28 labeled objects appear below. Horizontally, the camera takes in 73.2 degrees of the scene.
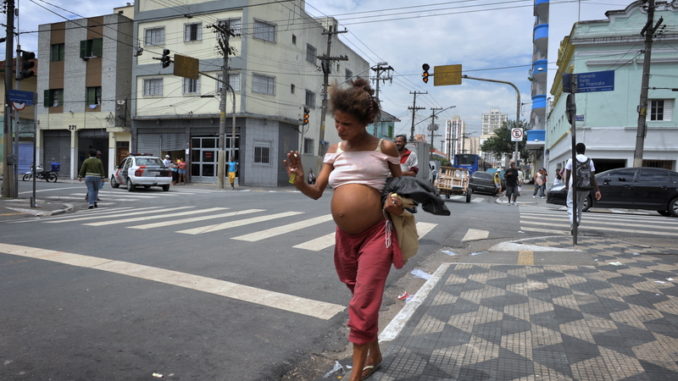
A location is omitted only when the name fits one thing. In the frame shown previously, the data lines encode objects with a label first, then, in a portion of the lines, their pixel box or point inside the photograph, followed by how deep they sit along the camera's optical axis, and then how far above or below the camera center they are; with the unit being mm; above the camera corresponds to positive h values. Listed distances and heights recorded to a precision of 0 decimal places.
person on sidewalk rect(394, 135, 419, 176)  6034 +289
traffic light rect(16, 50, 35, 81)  13486 +3009
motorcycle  27828 -486
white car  20406 -106
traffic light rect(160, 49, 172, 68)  20812 +5138
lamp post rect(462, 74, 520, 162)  22219 +4623
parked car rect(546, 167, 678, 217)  14039 -134
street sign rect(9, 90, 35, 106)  13102 +2021
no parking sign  24594 +2583
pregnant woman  2605 -174
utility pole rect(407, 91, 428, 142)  56981 +8846
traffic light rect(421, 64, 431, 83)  20047 +4701
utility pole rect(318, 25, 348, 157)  28578 +6782
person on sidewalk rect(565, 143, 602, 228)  8023 +99
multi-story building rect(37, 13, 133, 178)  32125 +5763
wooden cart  18734 -102
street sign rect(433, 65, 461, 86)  20141 +4654
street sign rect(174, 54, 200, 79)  23203 +5481
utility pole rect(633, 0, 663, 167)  16594 +3106
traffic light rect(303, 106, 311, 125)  28105 +3641
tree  59922 +5337
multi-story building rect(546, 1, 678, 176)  21844 +4528
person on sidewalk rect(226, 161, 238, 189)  25953 +55
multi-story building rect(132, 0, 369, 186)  28797 +5694
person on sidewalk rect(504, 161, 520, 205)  19203 +21
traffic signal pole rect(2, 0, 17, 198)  14445 +1135
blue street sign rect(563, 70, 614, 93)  7516 +1731
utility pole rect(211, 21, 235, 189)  24578 +3766
